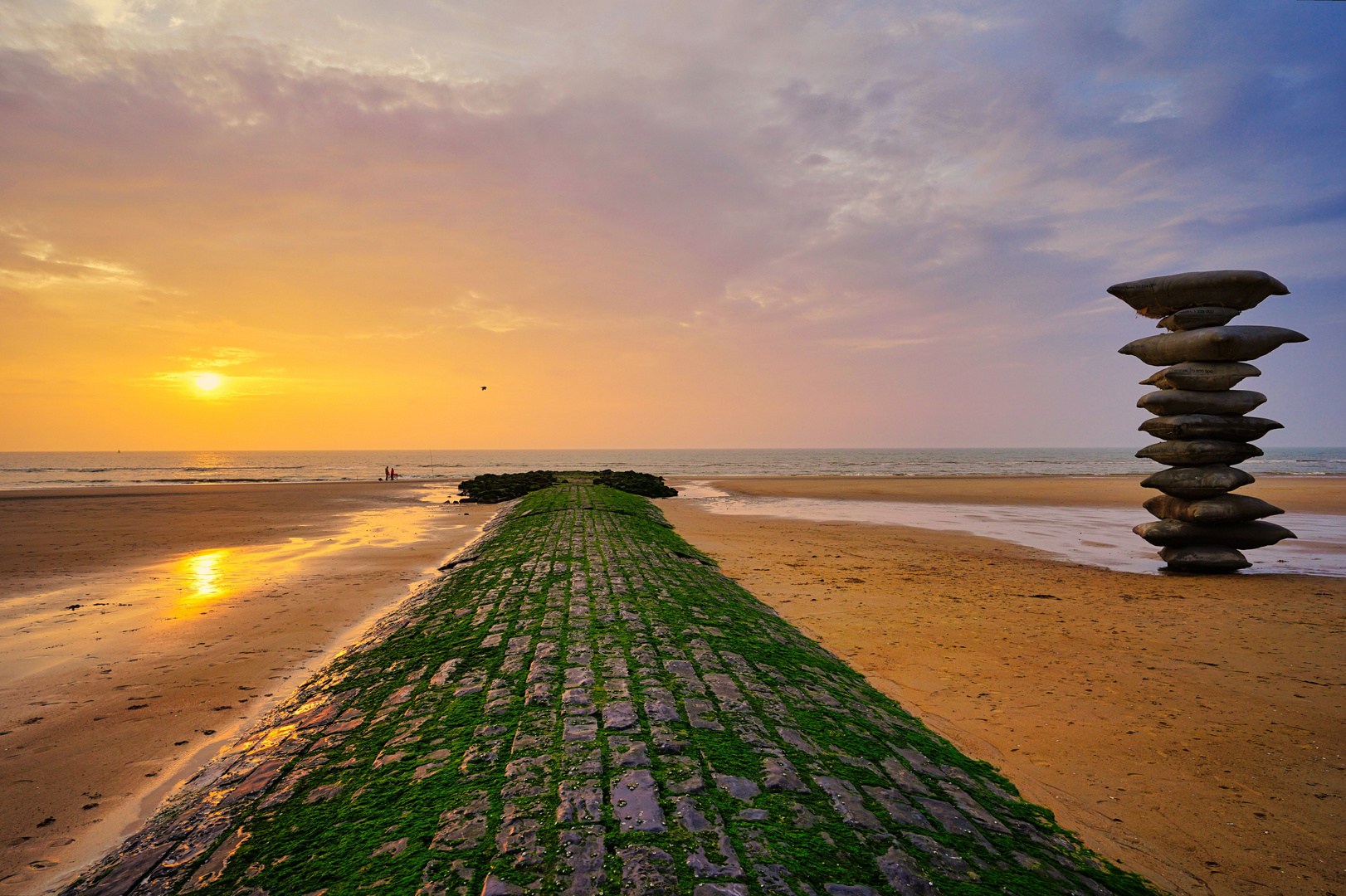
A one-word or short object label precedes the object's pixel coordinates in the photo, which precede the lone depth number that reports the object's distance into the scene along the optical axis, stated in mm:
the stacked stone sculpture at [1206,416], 13312
